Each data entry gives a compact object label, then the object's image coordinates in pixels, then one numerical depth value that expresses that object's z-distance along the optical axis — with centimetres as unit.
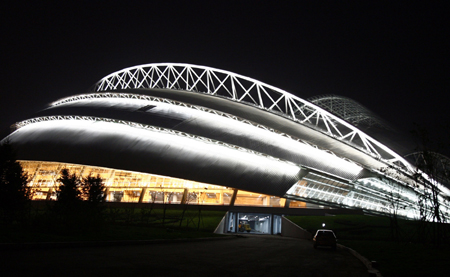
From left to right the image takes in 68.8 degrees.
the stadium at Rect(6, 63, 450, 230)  3956
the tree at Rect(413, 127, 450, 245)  1781
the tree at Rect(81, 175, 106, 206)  2502
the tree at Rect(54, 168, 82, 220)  1967
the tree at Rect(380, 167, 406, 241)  4276
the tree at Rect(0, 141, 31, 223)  1944
